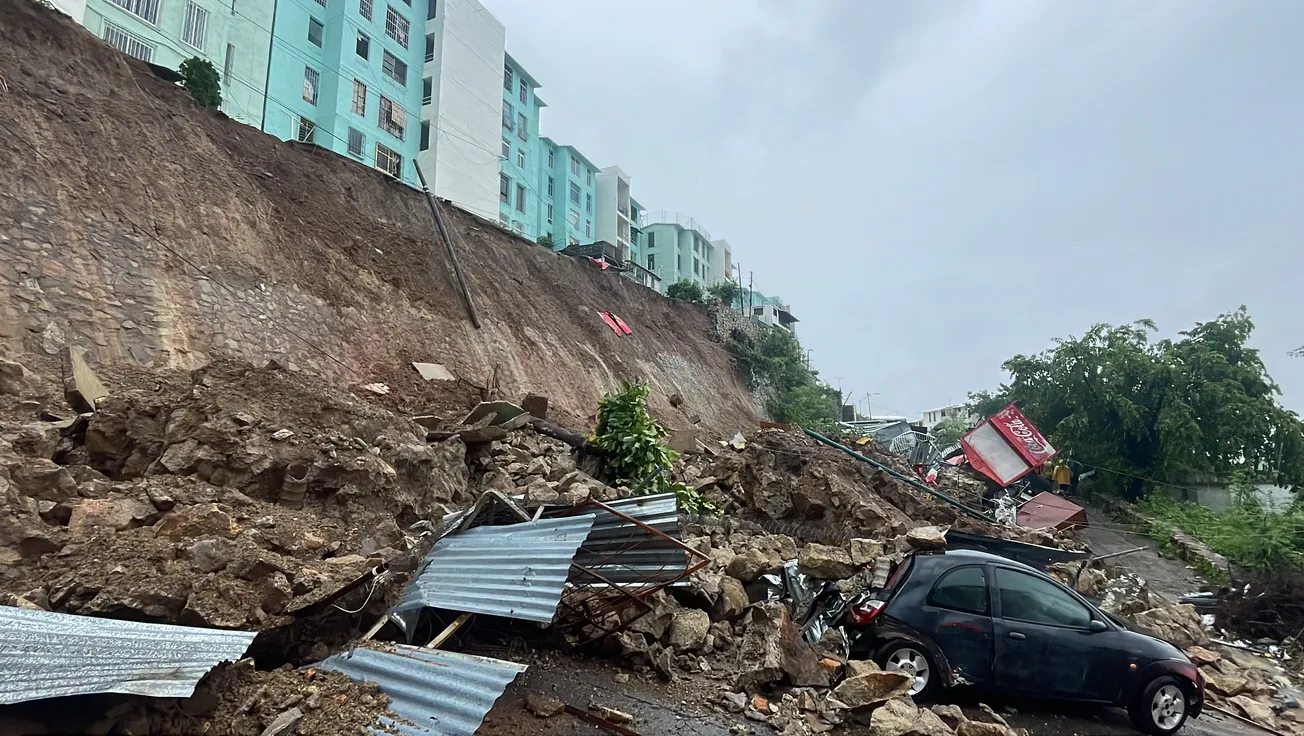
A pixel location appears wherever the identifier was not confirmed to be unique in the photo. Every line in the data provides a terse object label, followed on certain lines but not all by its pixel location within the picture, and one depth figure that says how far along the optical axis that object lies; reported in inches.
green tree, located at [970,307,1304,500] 743.7
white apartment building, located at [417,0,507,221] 1051.3
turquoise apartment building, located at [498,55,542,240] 1267.2
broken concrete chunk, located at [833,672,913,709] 167.0
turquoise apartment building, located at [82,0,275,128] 709.3
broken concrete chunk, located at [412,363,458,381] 499.6
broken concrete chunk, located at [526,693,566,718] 149.8
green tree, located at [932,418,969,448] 1483.9
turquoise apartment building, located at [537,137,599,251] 1469.0
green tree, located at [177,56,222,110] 519.5
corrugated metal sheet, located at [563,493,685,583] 195.3
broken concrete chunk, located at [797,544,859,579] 248.8
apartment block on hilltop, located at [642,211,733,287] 1995.6
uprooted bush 370.0
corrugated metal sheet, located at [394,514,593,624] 147.3
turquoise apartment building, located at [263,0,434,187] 883.4
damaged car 201.5
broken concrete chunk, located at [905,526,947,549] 320.5
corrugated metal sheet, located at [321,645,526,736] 108.0
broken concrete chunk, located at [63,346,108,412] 257.9
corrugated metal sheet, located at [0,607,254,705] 89.2
